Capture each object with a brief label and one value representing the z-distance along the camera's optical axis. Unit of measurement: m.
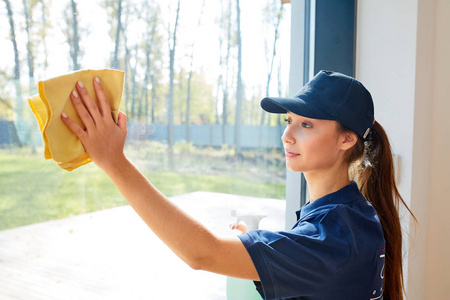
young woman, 0.71
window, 0.84
